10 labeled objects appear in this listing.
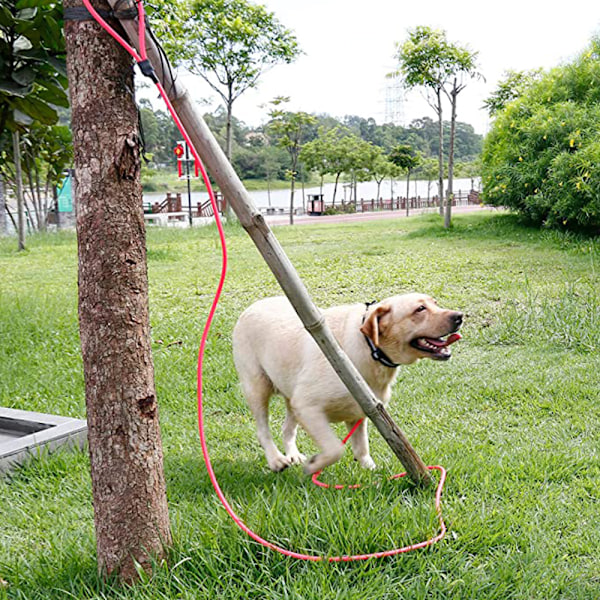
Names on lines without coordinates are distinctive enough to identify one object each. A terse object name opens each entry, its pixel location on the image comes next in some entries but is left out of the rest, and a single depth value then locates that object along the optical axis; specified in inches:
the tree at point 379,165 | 1733.9
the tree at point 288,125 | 1020.1
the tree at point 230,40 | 867.4
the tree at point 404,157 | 1164.5
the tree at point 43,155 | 550.3
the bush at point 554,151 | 447.2
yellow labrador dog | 119.0
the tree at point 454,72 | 581.9
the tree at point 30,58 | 198.8
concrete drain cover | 139.5
